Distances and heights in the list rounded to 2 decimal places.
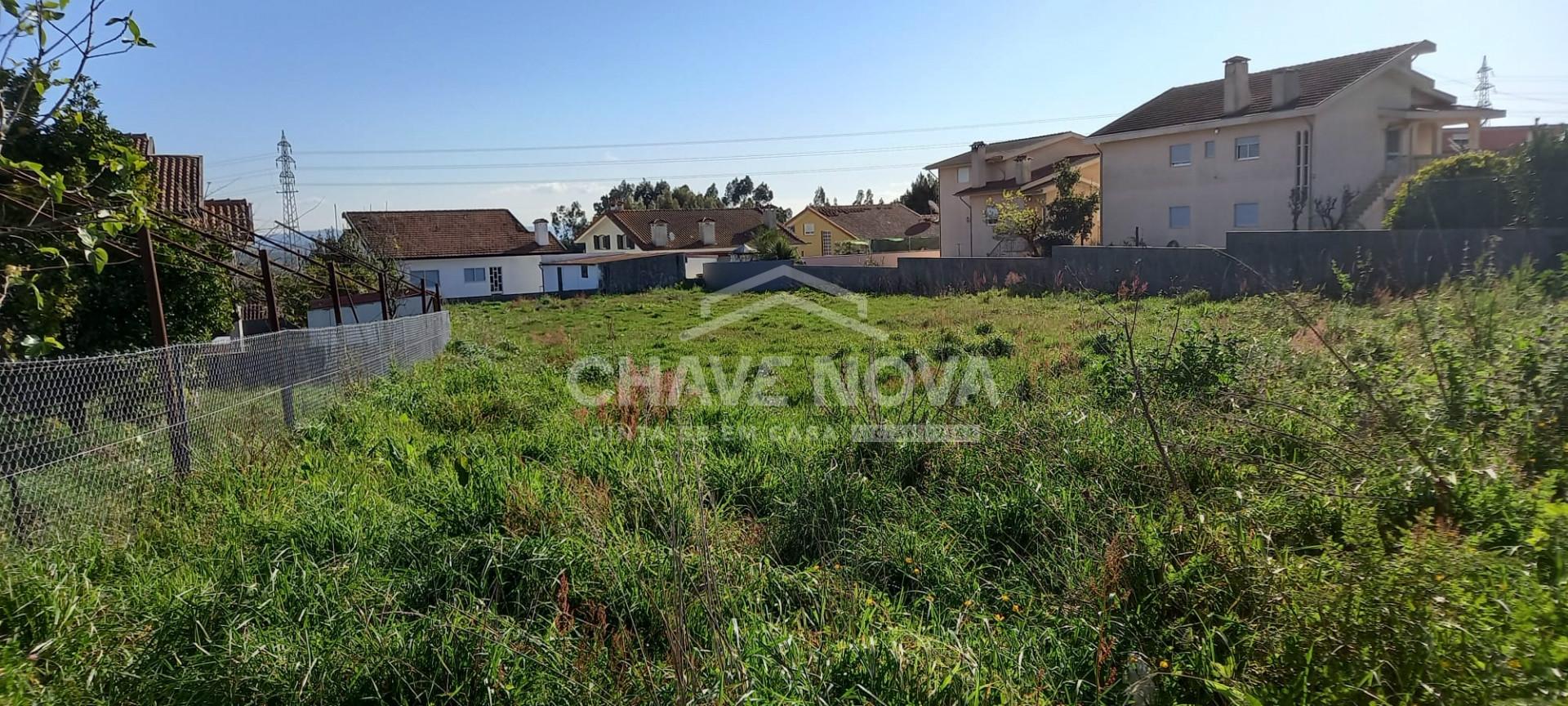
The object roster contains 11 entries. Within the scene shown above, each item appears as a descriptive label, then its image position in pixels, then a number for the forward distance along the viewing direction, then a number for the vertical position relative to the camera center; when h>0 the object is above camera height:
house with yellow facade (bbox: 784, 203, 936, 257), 52.81 +2.93
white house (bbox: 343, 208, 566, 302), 40.91 +1.80
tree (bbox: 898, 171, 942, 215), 67.88 +6.20
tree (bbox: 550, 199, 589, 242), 83.56 +6.45
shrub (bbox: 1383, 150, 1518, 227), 16.20 +1.00
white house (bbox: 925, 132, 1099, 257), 33.12 +3.66
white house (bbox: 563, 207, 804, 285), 48.78 +2.83
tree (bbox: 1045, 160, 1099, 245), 27.73 +1.70
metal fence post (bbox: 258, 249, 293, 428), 6.82 -0.32
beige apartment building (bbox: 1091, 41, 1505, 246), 23.02 +3.28
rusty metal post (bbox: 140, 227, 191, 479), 5.17 -0.68
